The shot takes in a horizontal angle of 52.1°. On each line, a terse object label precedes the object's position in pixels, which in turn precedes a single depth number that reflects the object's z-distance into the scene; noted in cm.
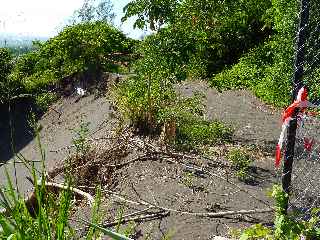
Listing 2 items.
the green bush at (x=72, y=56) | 801
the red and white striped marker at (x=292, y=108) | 180
